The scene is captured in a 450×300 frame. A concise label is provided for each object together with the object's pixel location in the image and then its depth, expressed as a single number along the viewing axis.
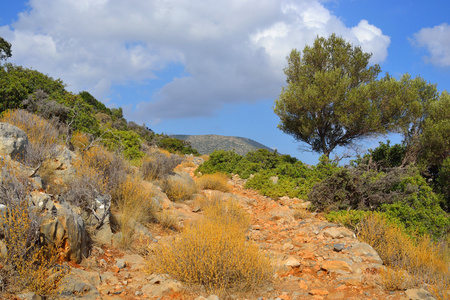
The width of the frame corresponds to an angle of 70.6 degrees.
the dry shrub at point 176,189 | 9.90
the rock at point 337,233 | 7.08
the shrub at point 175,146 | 26.41
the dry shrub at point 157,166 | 10.80
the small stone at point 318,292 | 4.71
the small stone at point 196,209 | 9.02
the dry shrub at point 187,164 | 19.01
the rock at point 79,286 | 3.94
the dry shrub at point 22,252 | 3.69
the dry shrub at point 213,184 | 12.29
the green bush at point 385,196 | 8.49
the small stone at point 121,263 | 5.15
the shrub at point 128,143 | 13.03
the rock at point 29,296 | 3.52
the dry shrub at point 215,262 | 4.40
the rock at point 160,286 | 4.36
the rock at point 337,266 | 5.48
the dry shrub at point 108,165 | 7.32
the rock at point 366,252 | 5.89
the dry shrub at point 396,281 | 4.79
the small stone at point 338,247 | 6.35
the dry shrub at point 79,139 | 10.28
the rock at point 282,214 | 9.07
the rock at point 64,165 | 6.85
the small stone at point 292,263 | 5.53
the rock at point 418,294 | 4.42
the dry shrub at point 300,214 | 8.94
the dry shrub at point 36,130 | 6.83
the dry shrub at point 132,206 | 6.43
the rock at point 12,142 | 6.07
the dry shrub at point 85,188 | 5.92
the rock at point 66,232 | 4.51
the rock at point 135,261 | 5.22
